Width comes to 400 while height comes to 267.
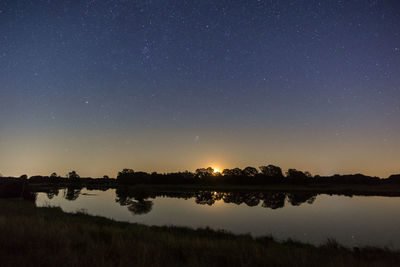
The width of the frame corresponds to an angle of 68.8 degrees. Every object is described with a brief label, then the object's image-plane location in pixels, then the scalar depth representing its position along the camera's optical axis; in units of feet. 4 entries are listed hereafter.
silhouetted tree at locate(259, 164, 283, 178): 534.78
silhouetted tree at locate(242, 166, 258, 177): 570.46
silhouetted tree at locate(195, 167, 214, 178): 629.92
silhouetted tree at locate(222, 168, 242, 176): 593.05
